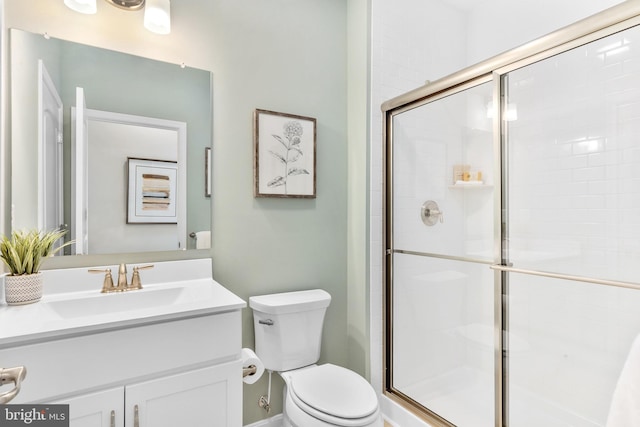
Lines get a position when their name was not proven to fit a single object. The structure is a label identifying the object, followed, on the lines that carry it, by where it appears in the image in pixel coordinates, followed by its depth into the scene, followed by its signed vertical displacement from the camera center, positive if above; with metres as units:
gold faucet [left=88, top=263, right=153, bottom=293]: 1.42 -0.28
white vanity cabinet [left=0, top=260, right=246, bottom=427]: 0.95 -0.44
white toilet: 1.42 -0.75
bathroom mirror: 1.34 +0.31
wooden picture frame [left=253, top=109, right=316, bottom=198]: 1.81 +0.32
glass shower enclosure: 1.26 -0.09
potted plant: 1.20 -0.18
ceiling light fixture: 1.48 +0.88
